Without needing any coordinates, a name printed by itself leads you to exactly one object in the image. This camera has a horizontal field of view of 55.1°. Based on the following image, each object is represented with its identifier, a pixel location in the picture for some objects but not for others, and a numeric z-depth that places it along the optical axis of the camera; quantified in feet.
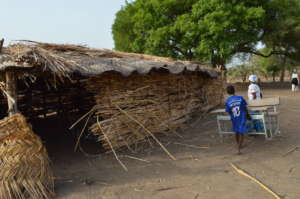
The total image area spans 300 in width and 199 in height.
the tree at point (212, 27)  54.39
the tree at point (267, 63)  96.28
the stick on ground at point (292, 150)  18.38
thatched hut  15.42
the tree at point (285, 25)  60.70
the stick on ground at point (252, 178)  12.85
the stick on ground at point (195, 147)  21.10
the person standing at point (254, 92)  23.30
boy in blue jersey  18.45
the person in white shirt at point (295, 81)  57.06
